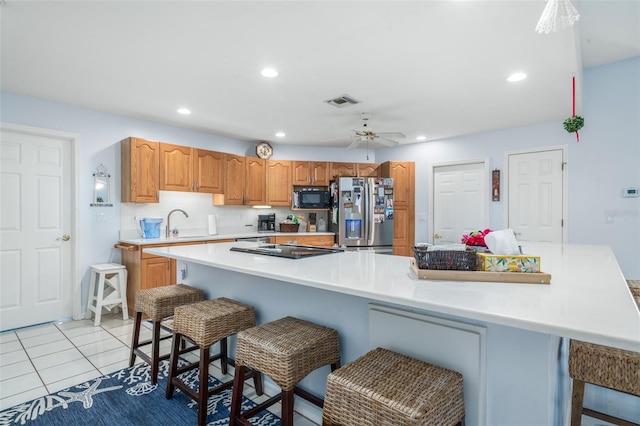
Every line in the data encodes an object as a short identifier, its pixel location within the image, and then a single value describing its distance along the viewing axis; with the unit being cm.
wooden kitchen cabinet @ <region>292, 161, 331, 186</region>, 569
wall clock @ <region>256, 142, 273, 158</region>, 552
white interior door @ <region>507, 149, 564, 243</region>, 416
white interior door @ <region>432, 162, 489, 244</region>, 496
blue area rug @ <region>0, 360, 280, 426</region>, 187
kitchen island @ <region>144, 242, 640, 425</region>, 90
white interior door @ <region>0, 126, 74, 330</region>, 338
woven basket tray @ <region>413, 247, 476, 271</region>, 133
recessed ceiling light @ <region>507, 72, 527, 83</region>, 281
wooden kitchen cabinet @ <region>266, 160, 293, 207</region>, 550
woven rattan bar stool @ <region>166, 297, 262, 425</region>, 177
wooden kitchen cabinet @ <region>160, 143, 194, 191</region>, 422
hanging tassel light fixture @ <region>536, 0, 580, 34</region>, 121
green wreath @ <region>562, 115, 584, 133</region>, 303
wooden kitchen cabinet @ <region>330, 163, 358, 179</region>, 583
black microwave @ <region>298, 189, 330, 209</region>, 570
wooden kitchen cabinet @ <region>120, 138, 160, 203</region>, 392
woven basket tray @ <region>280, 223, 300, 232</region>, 568
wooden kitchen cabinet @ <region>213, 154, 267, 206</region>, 498
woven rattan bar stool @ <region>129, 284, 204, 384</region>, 222
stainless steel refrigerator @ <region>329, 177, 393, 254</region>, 528
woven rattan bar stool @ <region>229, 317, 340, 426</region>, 138
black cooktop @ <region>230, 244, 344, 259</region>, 200
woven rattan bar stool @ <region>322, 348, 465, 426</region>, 98
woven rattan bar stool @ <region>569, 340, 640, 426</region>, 134
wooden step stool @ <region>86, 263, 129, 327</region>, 362
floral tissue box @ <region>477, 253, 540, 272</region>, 128
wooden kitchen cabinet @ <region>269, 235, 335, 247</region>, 527
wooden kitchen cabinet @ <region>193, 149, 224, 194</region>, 458
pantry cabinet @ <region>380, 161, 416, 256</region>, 544
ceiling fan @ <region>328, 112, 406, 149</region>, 377
